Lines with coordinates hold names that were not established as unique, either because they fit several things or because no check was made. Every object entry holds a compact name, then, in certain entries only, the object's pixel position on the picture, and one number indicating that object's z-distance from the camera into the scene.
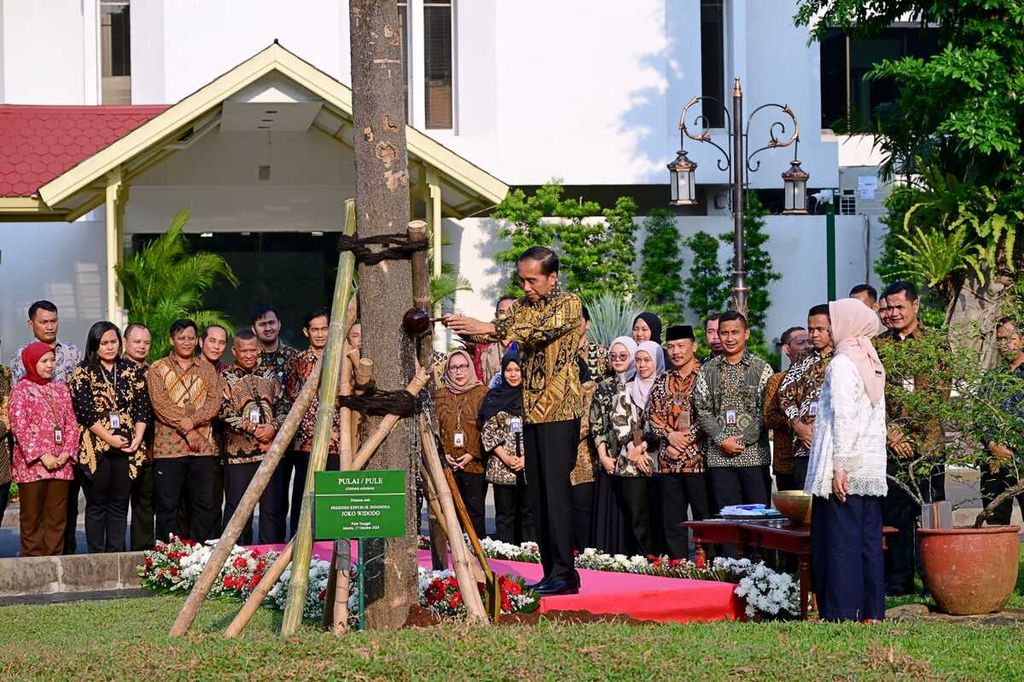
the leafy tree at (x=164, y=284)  21.86
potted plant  9.51
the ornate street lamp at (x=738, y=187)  21.58
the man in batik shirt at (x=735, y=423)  12.26
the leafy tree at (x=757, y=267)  26.55
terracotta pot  9.48
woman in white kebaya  9.00
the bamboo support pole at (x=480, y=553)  8.60
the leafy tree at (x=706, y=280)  26.39
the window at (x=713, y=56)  29.30
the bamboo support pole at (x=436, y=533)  8.70
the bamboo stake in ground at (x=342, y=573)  8.20
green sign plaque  7.86
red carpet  9.57
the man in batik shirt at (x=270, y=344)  14.19
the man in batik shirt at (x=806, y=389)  11.75
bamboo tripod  8.05
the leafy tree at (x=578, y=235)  26.05
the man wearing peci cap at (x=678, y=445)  12.67
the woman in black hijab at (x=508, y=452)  13.59
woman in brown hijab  14.03
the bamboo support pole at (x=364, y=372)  8.48
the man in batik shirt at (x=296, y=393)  13.70
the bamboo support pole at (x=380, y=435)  8.20
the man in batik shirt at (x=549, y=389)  9.18
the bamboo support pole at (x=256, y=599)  7.95
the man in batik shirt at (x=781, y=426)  12.23
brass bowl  10.14
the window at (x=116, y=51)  27.56
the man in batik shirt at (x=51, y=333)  13.58
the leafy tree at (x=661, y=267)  26.34
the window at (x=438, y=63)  27.81
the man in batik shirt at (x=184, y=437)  13.73
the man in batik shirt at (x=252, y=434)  13.74
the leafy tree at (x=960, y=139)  20.73
